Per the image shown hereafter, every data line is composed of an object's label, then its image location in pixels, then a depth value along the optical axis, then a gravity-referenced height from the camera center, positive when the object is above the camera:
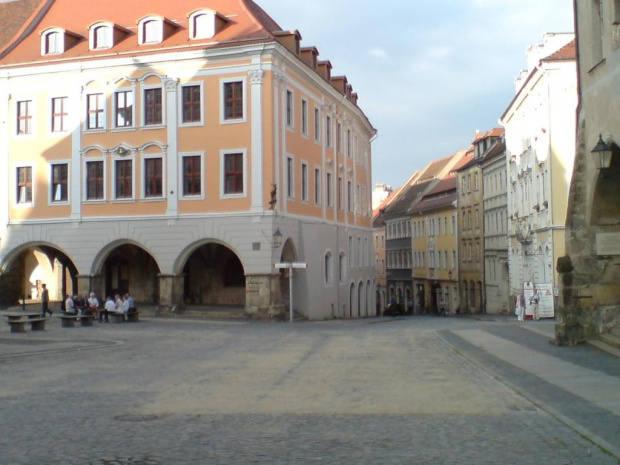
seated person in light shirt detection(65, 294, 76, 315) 38.78 -0.70
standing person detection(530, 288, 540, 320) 38.16 -0.89
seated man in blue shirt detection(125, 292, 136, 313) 37.91 -0.72
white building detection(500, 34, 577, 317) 44.94 +6.88
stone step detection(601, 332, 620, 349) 18.35 -1.28
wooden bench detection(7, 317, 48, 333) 28.66 -1.16
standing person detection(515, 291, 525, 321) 39.28 -1.18
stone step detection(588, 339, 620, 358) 17.80 -1.43
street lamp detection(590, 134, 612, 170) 18.25 +2.71
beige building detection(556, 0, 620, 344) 19.62 +1.05
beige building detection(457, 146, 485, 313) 69.38 +3.99
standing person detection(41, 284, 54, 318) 40.19 -0.61
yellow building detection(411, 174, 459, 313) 77.44 +3.35
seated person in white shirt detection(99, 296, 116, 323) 36.98 -0.87
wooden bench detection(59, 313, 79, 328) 32.81 -1.20
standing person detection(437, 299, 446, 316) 70.69 -2.18
